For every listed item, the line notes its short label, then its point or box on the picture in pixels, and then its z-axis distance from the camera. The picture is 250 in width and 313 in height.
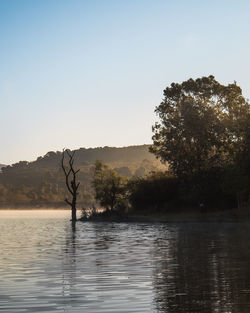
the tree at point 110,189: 85.06
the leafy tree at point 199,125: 76.12
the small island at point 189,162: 72.25
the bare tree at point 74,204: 73.80
